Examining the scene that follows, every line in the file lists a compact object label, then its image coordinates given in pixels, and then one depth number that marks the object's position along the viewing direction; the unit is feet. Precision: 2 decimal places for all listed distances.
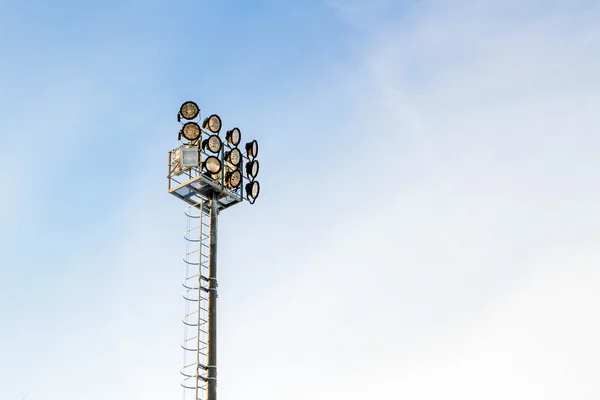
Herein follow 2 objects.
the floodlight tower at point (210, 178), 98.37
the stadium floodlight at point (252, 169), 111.32
